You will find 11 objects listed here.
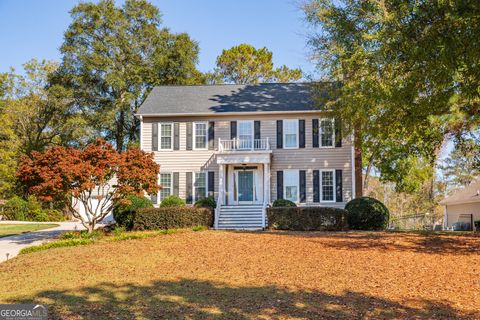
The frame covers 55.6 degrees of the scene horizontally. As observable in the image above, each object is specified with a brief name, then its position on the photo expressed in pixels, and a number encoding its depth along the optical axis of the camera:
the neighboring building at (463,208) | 27.27
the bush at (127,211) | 19.23
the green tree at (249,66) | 40.75
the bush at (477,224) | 24.20
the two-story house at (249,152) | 22.55
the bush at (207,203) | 21.11
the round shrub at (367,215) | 18.20
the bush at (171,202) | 21.31
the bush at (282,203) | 20.73
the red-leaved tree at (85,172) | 16.11
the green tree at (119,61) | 33.12
